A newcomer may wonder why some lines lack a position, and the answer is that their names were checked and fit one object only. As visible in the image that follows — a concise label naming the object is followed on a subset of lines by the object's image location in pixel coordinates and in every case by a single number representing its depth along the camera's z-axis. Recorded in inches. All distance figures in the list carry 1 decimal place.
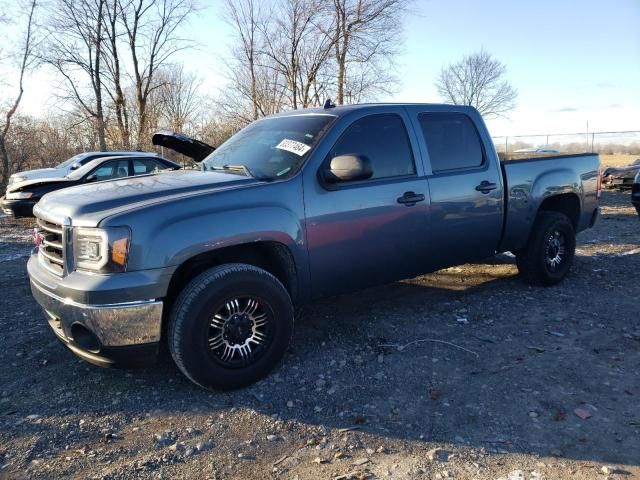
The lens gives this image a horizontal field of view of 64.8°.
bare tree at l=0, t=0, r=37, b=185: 816.9
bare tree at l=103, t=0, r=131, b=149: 1068.5
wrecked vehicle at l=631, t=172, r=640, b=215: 366.7
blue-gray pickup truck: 117.9
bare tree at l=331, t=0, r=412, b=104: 822.5
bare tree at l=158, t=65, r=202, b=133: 1230.9
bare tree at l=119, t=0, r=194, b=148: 1082.1
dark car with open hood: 414.3
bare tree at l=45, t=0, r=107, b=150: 1031.6
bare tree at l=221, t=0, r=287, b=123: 892.6
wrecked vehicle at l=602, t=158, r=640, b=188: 625.3
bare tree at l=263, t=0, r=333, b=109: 837.8
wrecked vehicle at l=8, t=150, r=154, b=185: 531.4
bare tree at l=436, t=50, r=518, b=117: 1731.1
